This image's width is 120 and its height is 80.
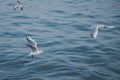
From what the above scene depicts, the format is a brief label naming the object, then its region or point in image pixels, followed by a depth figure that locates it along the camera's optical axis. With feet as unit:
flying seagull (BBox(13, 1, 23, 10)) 51.60
